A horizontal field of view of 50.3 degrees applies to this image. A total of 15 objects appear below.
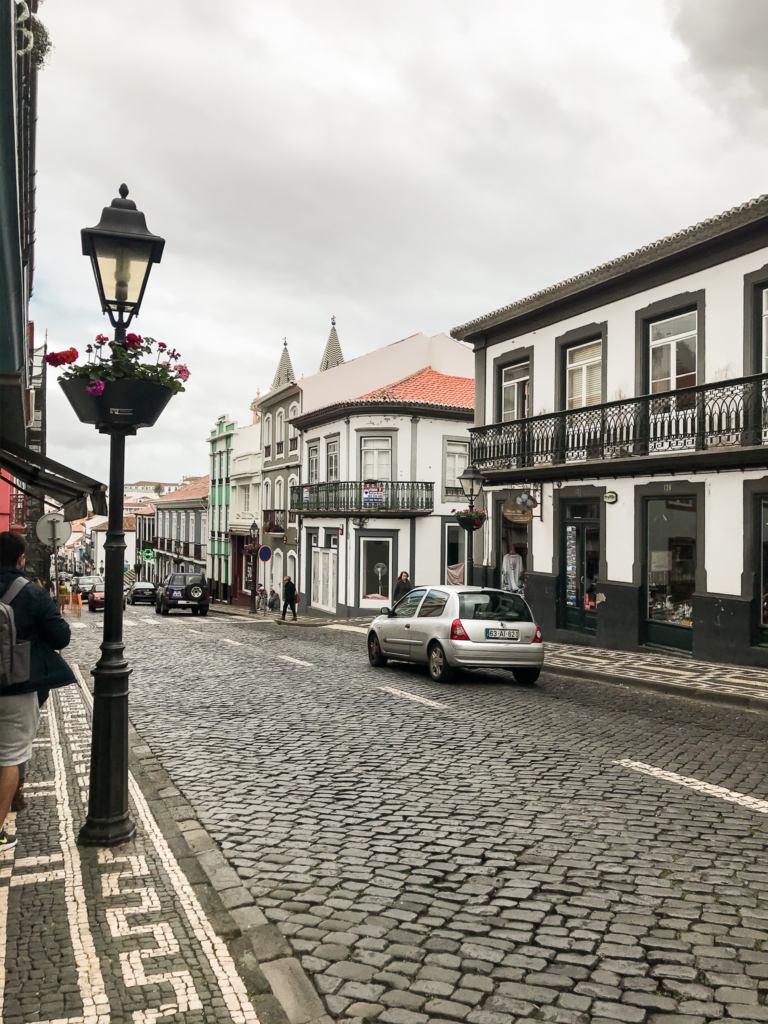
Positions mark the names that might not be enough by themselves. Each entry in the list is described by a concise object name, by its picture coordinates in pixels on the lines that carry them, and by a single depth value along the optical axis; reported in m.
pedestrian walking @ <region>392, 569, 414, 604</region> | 25.77
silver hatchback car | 11.66
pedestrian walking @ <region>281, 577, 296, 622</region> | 29.92
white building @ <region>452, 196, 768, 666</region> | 14.15
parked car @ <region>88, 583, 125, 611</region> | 39.38
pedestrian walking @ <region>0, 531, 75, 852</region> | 4.58
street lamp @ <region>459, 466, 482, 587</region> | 18.20
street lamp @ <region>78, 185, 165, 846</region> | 5.00
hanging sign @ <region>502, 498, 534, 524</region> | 19.22
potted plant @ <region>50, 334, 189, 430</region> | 5.20
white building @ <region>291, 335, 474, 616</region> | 31.48
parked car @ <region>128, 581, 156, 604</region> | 46.03
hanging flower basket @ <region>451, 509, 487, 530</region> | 18.66
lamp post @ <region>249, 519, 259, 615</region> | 36.12
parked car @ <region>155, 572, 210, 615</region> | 34.94
